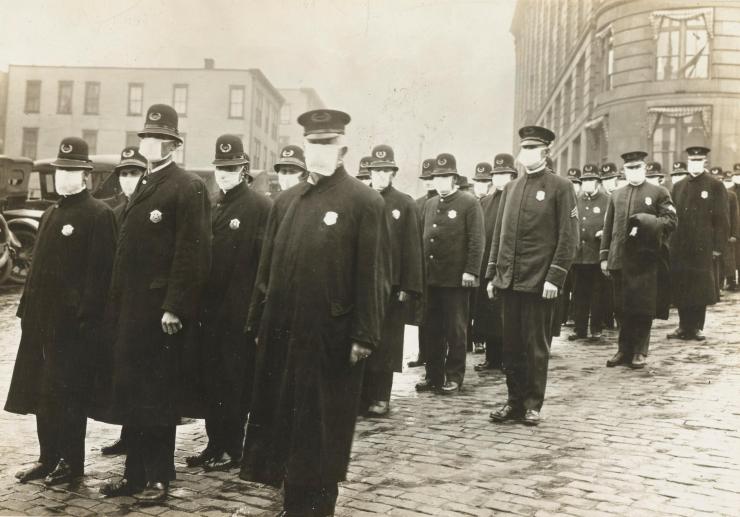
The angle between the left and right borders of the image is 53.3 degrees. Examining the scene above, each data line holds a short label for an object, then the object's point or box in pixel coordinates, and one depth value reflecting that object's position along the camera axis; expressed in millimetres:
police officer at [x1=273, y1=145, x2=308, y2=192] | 6391
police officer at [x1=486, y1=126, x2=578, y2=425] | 6551
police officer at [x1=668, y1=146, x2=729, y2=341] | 10406
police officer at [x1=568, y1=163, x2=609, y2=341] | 11383
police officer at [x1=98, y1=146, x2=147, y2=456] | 5629
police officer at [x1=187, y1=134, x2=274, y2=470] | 5410
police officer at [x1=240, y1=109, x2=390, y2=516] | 4090
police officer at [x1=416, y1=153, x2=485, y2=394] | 7918
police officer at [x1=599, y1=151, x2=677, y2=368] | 8750
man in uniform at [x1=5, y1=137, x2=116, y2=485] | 4930
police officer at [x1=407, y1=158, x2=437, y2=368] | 7688
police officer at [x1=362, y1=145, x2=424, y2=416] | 6934
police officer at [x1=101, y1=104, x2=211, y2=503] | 4594
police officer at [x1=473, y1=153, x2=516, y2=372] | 9148
